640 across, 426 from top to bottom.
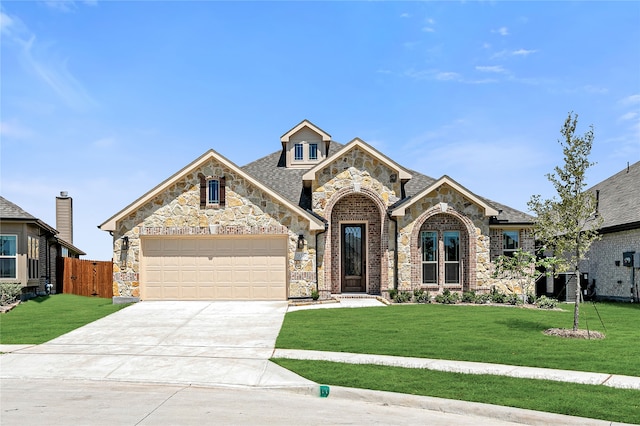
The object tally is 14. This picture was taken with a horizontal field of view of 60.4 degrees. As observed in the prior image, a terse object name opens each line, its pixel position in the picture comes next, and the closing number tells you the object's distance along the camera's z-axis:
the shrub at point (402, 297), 21.48
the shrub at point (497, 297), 21.72
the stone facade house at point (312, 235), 21.06
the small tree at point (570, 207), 13.89
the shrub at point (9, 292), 21.43
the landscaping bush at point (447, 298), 21.33
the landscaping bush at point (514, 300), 21.56
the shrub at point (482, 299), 21.52
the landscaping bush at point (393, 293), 21.67
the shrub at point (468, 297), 21.58
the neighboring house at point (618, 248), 23.02
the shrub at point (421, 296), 21.70
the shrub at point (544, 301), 15.04
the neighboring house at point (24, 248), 23.19
